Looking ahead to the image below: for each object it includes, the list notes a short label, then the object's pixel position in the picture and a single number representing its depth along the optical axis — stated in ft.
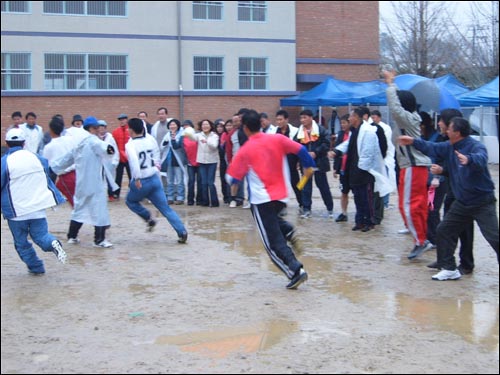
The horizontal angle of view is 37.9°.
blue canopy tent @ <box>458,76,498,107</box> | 71.82
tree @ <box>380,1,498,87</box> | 106.93
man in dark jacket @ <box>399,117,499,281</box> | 24.62
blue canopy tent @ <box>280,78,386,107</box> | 85.61
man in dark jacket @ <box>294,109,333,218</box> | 39.51
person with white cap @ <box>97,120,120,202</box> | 48.29
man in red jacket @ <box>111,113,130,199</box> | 51.03
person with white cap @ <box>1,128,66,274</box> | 26.37
